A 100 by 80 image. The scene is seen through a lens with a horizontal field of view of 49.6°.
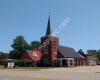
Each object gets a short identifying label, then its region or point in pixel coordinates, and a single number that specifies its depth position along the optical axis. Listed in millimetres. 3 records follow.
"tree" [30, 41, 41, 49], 45355
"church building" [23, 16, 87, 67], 27616
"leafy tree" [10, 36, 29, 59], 39898
